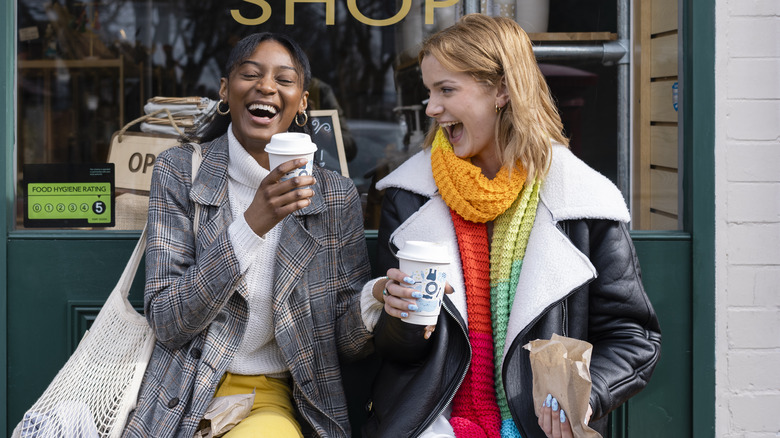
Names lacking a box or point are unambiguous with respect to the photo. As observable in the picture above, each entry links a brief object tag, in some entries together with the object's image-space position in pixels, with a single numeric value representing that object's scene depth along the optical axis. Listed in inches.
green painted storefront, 121.4
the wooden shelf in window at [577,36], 135.9
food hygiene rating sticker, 126.4
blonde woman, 95.0
